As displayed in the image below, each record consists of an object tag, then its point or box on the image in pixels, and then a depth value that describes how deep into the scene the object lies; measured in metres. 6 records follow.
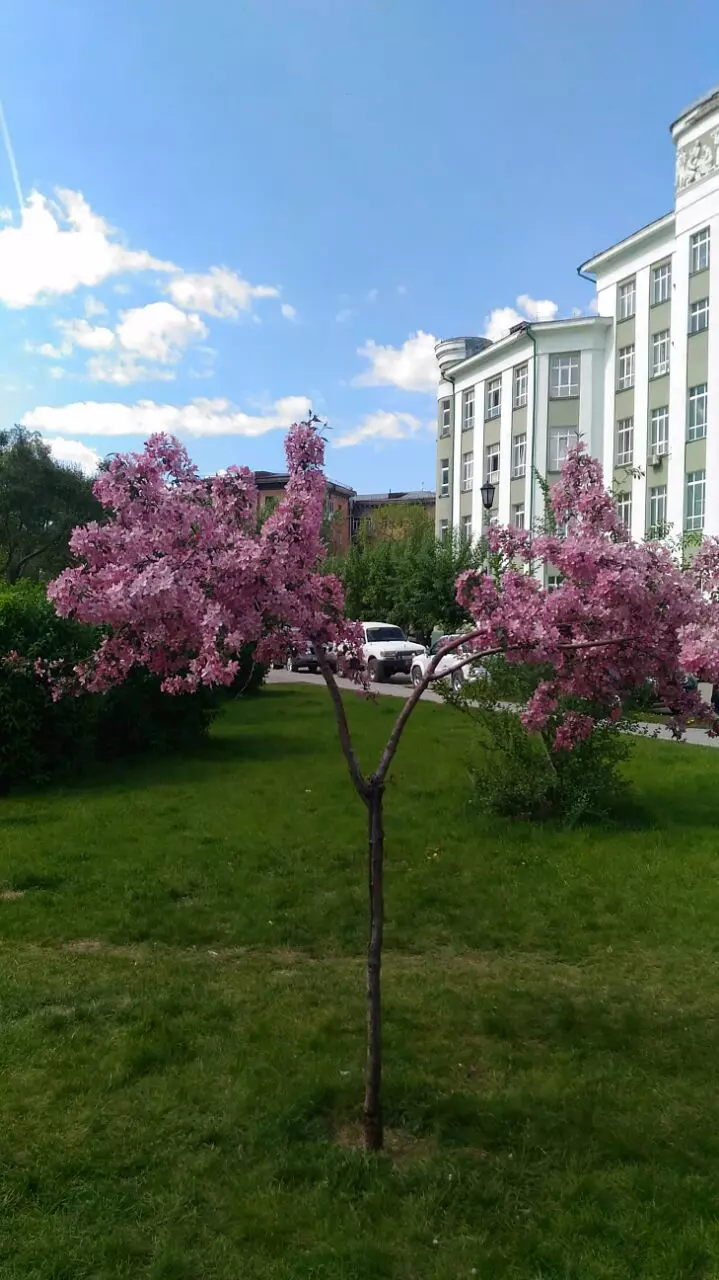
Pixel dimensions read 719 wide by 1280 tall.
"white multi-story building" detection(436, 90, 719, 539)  32.88
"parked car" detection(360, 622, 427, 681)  29.53
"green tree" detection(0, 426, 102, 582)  41.31
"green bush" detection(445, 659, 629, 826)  8.73
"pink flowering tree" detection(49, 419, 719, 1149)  3.27
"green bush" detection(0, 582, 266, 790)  10.52
